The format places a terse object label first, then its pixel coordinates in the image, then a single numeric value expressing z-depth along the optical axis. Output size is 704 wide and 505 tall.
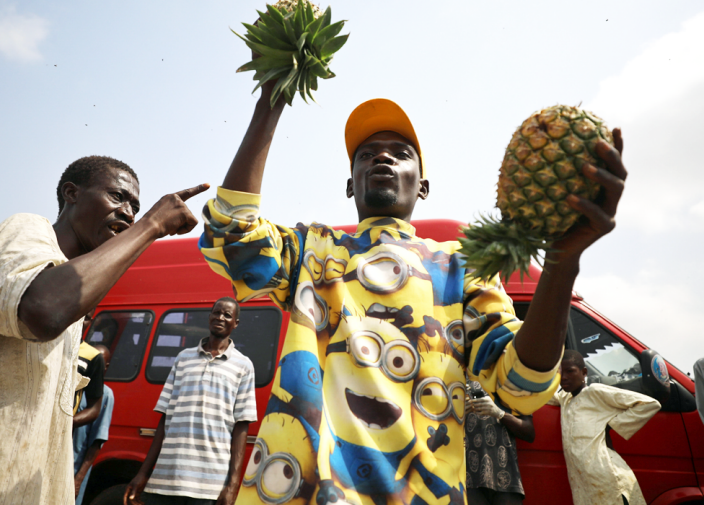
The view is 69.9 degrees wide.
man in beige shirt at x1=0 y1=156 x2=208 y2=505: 1.43
